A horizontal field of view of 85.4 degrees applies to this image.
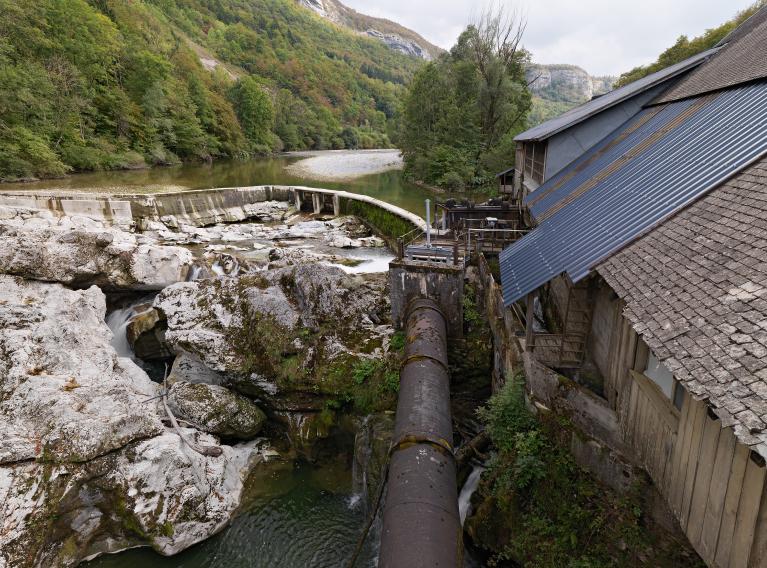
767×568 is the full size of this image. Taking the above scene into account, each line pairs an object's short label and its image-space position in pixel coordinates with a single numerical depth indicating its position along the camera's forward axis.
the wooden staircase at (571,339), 8.51
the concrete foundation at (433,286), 12.06
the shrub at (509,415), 8.33
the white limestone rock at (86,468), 8.59
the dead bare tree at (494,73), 39.53
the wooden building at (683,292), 3.88
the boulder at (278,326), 12.16
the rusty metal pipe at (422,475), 5.38
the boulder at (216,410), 11.34
